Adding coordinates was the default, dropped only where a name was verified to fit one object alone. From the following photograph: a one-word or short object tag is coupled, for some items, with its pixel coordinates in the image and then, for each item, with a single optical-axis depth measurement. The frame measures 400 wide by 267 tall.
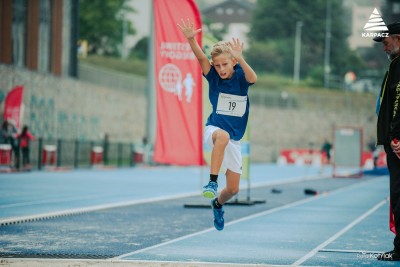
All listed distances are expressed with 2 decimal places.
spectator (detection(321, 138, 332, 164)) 48.23
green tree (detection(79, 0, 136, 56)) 102.19
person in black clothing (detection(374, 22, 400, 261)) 8.98
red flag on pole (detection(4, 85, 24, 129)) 31.19
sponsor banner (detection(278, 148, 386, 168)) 59.62
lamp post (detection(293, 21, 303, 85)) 109.28
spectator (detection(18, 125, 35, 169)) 35.19
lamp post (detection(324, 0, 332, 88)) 114.93
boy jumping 9.22
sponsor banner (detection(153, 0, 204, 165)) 16.64
